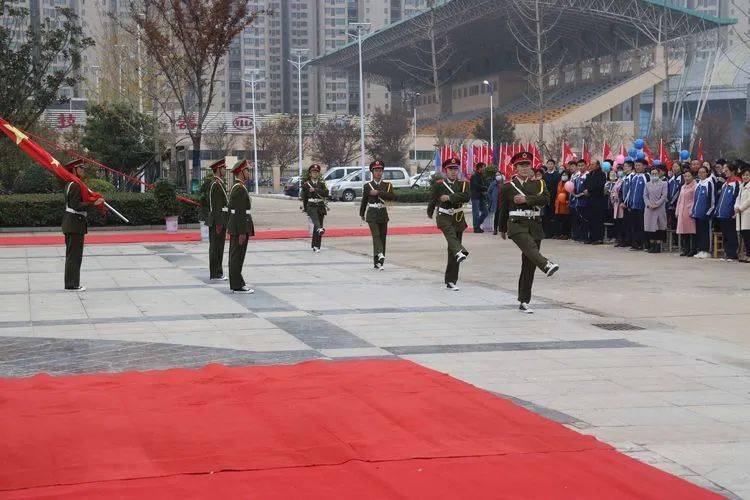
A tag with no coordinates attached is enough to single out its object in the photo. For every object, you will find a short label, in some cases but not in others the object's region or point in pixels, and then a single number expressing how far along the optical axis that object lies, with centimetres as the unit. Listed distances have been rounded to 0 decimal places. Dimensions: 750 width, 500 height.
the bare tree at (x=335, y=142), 8219
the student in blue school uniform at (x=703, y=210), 1948
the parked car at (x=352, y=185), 5350
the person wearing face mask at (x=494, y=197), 2703
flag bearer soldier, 1513
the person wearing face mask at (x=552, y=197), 2523
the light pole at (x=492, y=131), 7394
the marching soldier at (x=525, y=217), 1279
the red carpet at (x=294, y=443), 554
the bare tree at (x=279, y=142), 8812
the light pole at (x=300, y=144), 6821
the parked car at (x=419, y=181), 5512
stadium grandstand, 7462
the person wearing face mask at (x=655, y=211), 2108
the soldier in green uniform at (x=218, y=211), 1583
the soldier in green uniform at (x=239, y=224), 1484
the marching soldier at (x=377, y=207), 1802
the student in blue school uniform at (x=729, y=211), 1894
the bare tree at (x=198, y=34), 3192
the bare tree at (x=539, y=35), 6387
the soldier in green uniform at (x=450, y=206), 1523
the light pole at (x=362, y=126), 5778
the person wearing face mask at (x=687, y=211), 2009
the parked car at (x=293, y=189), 6269
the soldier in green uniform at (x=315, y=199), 2138
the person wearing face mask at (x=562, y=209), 2477
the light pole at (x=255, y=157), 7138
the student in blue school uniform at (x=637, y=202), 2180
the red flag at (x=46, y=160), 1516
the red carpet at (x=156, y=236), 2511
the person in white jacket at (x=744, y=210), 1830
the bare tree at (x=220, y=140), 8800
